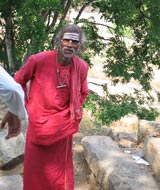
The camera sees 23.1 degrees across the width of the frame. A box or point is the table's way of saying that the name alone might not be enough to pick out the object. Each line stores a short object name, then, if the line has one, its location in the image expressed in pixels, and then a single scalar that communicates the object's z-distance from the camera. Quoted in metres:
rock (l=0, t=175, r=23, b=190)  3.51
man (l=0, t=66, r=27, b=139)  1.75
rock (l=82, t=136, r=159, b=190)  3.49
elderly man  2.97
